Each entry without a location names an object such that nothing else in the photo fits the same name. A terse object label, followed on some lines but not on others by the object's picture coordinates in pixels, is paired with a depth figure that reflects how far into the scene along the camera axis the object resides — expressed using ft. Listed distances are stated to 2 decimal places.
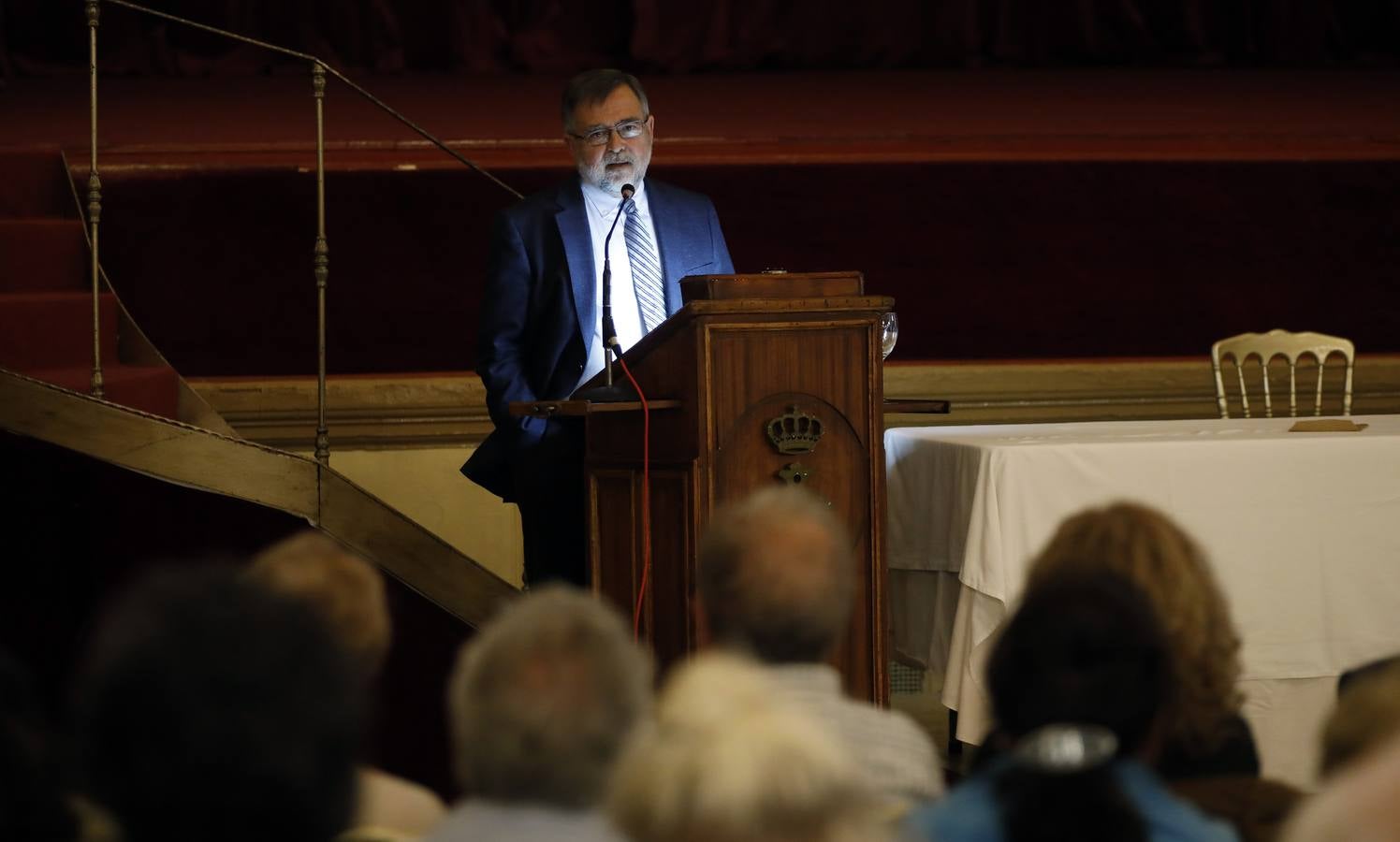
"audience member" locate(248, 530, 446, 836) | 38.63
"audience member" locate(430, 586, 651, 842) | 32.57
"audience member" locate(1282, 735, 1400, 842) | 29.75
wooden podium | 42.89
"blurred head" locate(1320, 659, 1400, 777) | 33.62
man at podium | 44.98
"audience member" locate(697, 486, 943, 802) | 38.59
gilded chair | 49.08
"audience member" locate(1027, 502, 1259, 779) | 39.02
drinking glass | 43.95
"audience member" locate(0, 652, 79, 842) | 31.50
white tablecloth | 44.54
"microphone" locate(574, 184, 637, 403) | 43.28
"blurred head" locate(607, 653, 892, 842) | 29.10
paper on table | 45.78
